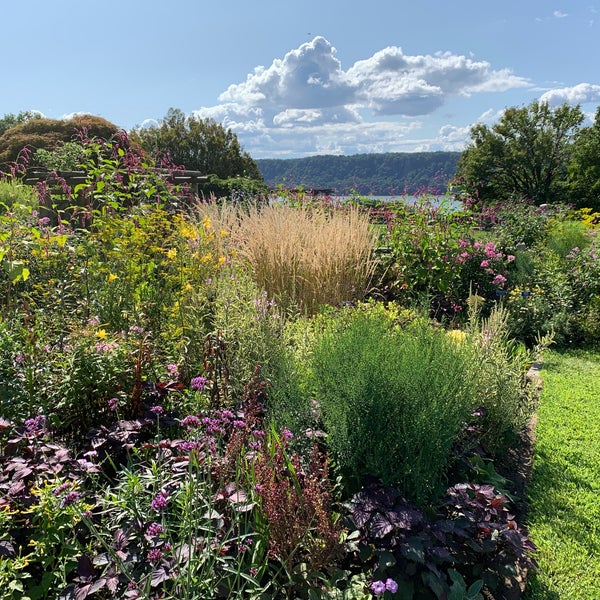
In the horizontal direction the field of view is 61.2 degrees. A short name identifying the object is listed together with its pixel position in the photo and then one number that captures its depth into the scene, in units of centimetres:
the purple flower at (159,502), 150
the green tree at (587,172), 2152
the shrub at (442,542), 176
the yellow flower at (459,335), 352
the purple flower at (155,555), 141
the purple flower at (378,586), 149
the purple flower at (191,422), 188
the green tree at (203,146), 3284
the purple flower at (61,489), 164
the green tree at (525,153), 2552
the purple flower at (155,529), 149
